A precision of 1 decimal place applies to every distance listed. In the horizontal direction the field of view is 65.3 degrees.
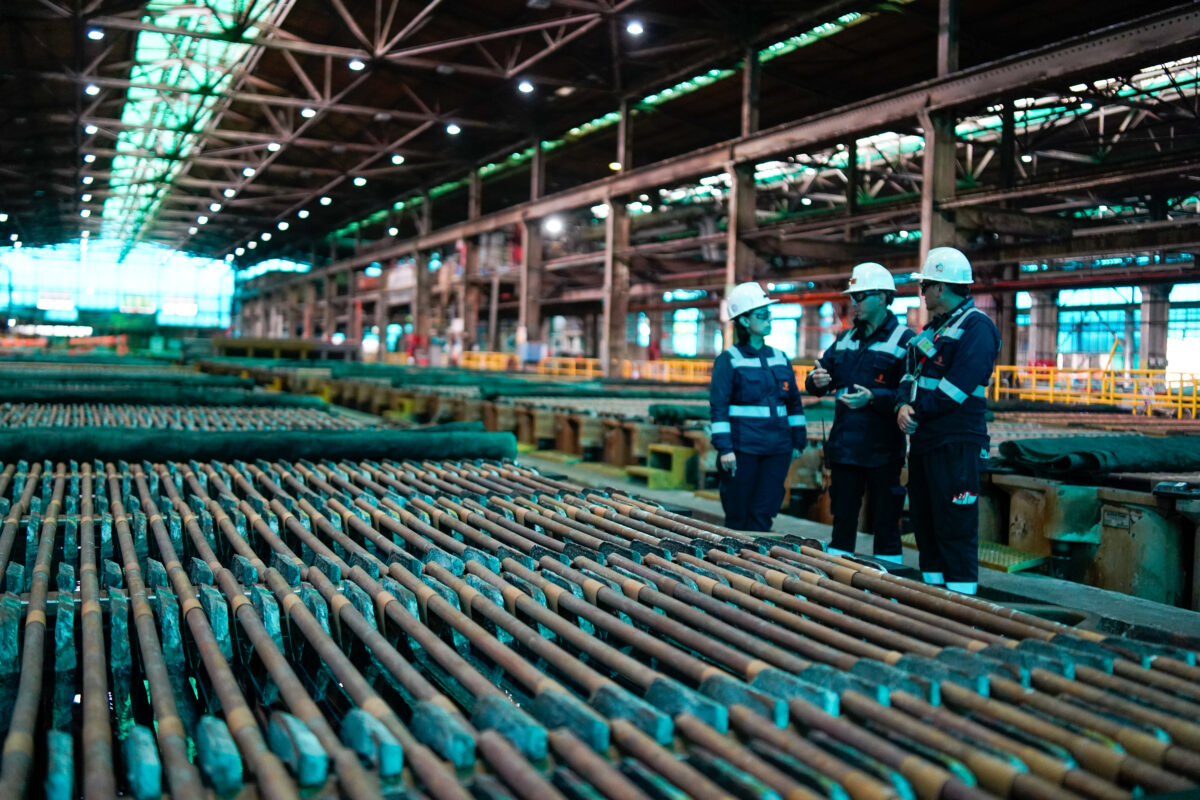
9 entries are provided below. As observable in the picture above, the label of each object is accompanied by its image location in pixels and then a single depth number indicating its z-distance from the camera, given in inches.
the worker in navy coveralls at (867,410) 180.7
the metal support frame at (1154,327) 1073.5
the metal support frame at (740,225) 719.7
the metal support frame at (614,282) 872.9
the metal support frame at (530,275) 1016.2
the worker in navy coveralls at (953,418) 154.8
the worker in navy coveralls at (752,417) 190.5
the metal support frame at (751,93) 697.6
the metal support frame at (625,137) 844.0
